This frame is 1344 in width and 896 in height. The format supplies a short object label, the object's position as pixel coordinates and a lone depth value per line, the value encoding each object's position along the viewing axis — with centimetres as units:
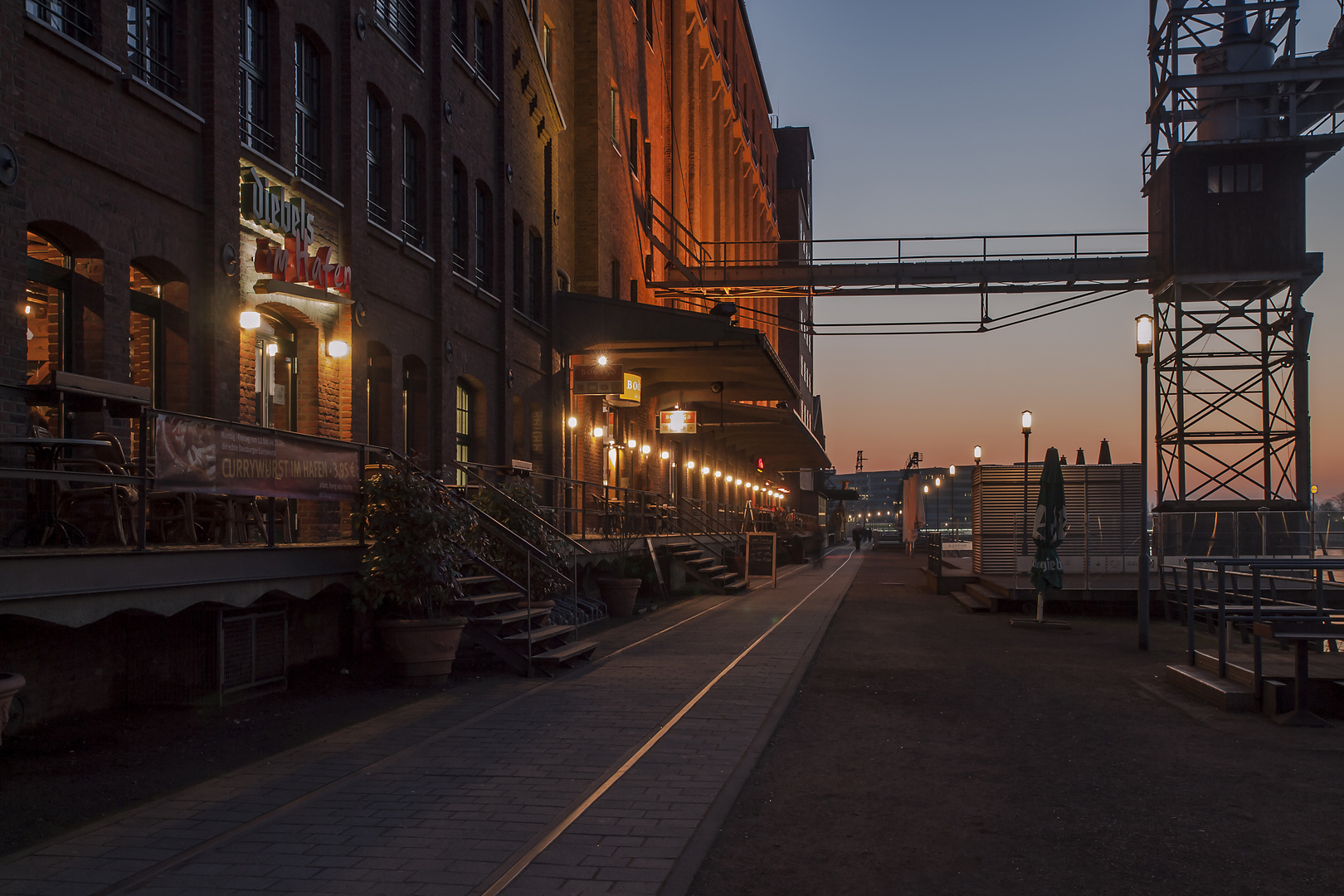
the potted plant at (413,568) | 1106
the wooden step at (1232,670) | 1067
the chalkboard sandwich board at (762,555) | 2950
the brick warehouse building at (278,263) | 889
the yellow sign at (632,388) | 2546
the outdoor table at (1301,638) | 965
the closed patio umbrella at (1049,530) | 1848
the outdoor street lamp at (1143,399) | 1549
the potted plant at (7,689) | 621
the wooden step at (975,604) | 2228
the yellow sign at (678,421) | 3106
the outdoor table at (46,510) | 834
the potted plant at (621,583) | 2081
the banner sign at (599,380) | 2491
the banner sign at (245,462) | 828
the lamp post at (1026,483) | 2436
